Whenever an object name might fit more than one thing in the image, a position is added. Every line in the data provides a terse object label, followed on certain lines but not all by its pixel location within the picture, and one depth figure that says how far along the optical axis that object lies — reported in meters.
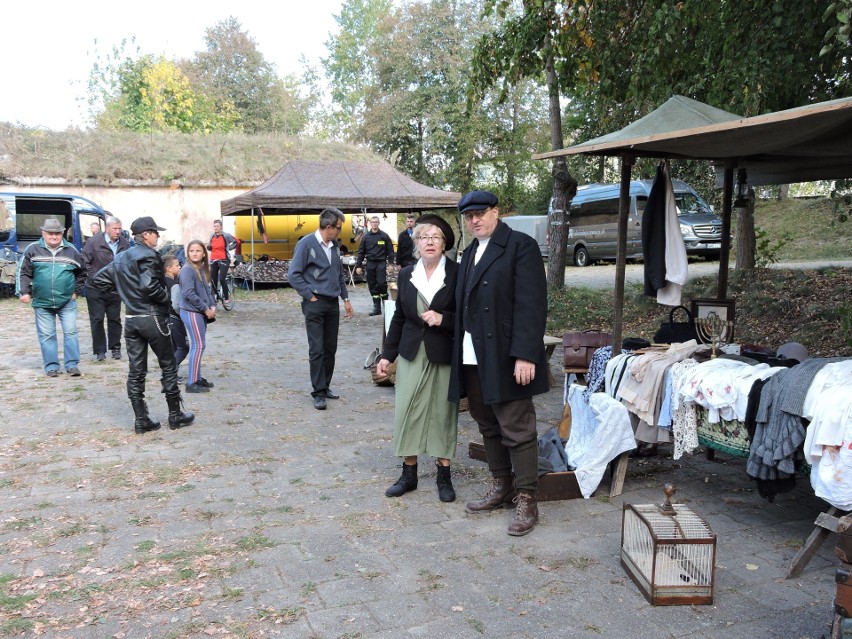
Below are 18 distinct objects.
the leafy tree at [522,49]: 9.27
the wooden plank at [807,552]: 3.67
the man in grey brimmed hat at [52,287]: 8.58
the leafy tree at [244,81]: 48.81
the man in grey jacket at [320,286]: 7.21
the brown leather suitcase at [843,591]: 2.69
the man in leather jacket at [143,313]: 6.31
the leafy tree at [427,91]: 33.69
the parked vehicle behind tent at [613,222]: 19.73
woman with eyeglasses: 4.62
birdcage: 3.43
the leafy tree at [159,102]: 39.22
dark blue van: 18.20
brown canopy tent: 16.73
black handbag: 5.83
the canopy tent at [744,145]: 4.49
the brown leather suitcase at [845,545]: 2.75
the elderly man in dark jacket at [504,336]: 4.18
